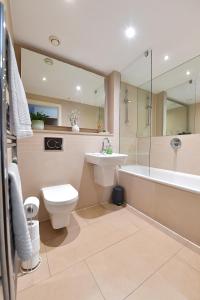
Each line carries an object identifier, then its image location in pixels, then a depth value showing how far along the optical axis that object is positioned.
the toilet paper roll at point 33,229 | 1.11
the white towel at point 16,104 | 0.74
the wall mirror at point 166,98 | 2.34
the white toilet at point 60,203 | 1.32
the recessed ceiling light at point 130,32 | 1.54
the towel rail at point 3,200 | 0.46
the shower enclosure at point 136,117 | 2.56
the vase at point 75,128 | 2.03
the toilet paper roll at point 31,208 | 1.15
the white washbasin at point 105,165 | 1.81
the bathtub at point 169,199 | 1.33
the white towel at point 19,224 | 0.60
